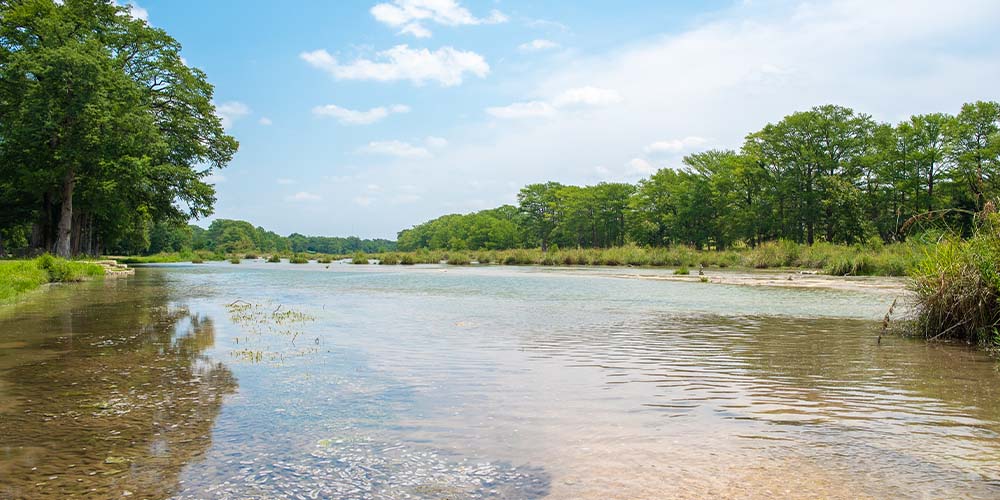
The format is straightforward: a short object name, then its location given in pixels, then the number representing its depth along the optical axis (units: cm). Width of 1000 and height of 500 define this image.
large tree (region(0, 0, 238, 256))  3112
